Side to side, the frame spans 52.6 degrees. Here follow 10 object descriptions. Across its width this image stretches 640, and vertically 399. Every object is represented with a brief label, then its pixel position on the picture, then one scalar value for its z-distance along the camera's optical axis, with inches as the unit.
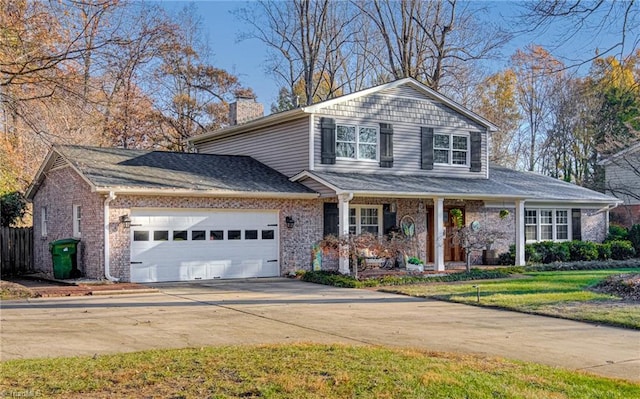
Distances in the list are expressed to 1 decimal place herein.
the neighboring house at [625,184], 1312.7
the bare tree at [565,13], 416.5
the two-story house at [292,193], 692.1
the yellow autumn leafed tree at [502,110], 1640.0
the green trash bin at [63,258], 685.9
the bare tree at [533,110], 1654.8
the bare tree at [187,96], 1434.5
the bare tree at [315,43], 1427.2
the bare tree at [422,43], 1363.2
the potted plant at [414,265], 791.7
